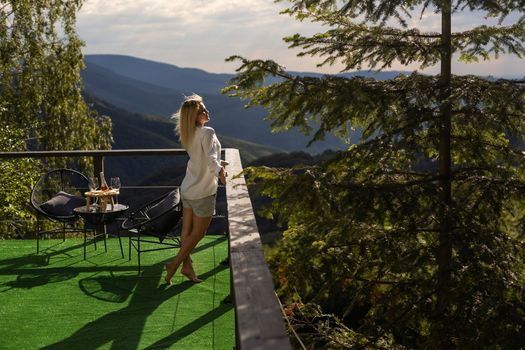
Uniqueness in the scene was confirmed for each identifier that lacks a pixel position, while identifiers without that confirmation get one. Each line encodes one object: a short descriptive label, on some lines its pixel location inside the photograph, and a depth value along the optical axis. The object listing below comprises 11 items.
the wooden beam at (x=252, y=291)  1.61
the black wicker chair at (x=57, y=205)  6.07
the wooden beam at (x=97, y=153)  6.47
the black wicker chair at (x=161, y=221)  5.29
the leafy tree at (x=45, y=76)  16.17
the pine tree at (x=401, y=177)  2.85
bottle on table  5.91
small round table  5.79
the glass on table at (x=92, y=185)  5.89
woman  4.68
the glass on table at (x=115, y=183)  5.82
